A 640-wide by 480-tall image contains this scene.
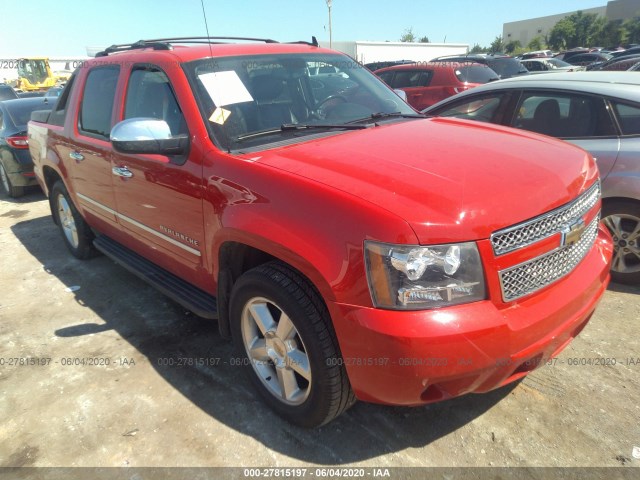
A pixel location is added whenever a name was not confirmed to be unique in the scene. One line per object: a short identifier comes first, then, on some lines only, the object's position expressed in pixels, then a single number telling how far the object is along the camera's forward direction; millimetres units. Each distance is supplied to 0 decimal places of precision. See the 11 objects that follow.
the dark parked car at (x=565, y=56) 27472
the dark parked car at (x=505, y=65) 13148
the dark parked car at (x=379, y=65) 18875
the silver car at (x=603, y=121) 3617
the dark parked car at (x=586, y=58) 24328
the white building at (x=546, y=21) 65750
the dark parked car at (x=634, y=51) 20738
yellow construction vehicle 29328
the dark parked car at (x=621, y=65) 12367
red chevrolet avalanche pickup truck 1848
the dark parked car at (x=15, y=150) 7277
